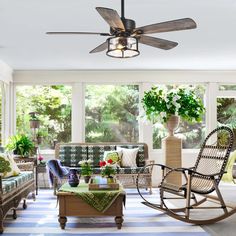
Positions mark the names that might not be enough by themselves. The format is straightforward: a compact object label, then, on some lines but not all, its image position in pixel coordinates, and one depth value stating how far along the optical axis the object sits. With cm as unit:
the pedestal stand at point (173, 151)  719
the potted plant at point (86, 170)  531
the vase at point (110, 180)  487
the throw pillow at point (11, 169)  526
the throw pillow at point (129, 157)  747
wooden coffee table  442
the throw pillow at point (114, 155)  730
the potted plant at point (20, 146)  717
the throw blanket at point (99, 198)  438
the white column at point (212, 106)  849
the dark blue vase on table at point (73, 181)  486
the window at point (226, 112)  862
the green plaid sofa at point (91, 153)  764
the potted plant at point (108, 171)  499
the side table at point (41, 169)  726
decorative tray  461
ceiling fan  328
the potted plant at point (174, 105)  701
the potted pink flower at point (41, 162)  733
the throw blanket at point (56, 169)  636
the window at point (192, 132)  862
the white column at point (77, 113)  838
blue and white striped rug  423
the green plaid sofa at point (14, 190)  424
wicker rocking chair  455
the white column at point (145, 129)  839
